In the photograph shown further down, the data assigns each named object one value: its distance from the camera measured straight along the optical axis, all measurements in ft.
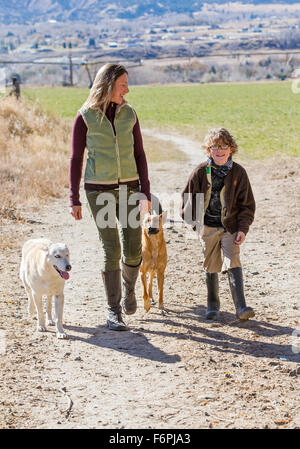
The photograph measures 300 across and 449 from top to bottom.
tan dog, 45.50
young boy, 40.29
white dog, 38.70
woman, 37.27
